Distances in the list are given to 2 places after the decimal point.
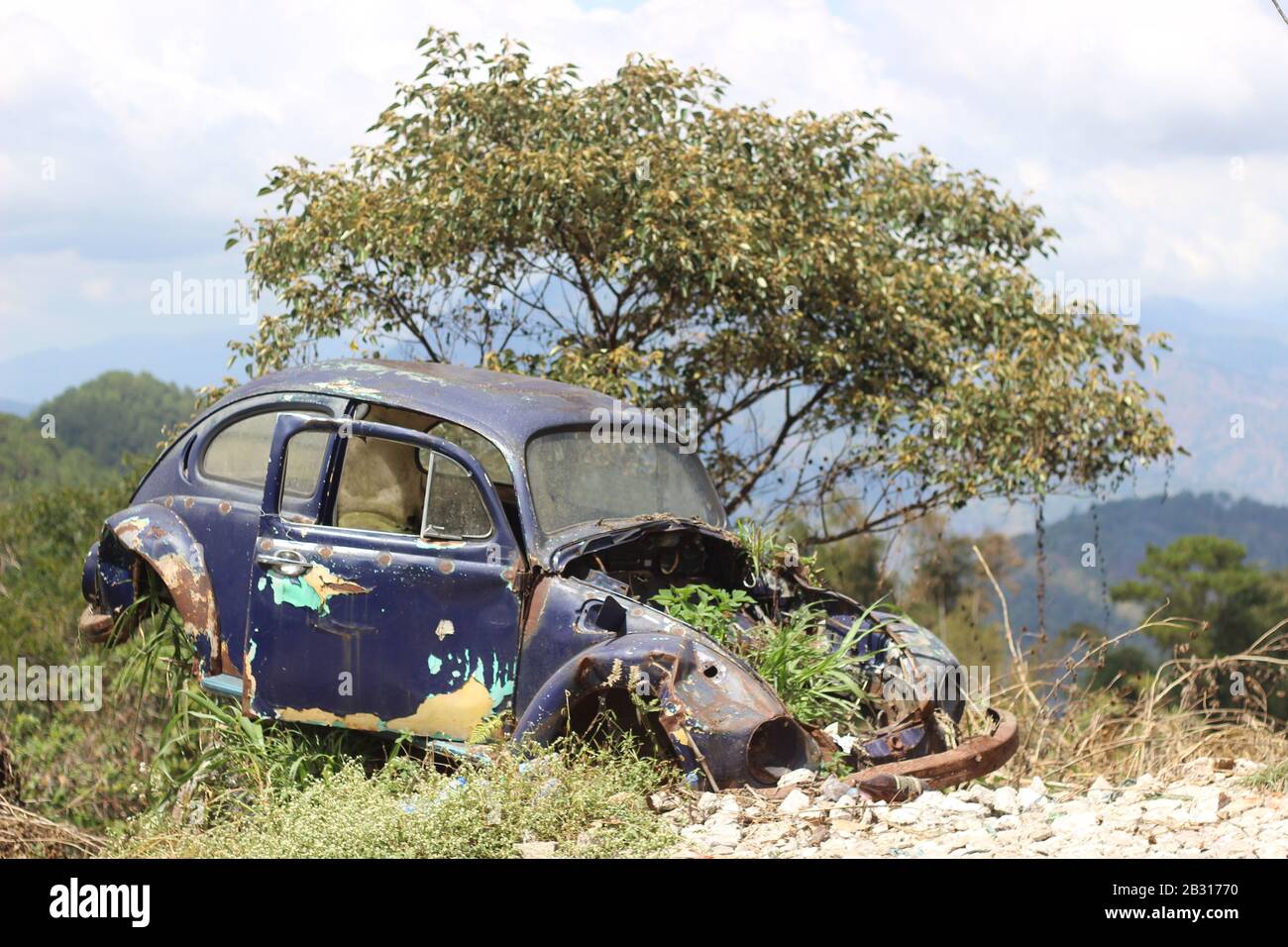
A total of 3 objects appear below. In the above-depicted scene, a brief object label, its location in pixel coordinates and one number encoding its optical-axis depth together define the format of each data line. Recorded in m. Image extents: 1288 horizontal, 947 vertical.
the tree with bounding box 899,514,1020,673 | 32.28
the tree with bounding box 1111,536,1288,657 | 43.84
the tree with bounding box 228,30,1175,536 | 11.38
